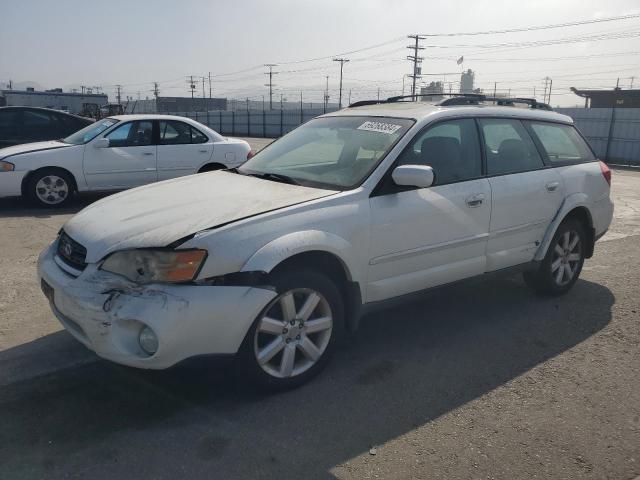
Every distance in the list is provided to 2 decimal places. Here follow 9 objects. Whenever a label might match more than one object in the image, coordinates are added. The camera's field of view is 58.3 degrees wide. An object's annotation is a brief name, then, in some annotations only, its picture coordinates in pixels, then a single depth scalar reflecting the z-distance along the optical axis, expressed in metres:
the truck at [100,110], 36.86
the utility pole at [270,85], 76.12
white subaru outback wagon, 2.99
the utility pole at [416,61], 59.75
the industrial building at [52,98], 54.15
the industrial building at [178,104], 64.94
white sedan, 8.52
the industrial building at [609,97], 36.91
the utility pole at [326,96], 54.69
